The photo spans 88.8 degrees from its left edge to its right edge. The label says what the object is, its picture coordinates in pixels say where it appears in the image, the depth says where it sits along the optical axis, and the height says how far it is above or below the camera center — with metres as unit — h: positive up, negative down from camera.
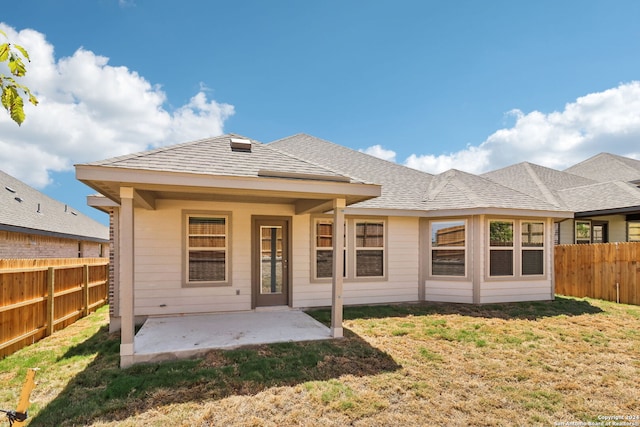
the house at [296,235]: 5.15 -0.27
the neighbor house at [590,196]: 12.00 +1.09
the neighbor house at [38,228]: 10.32 -0.13
